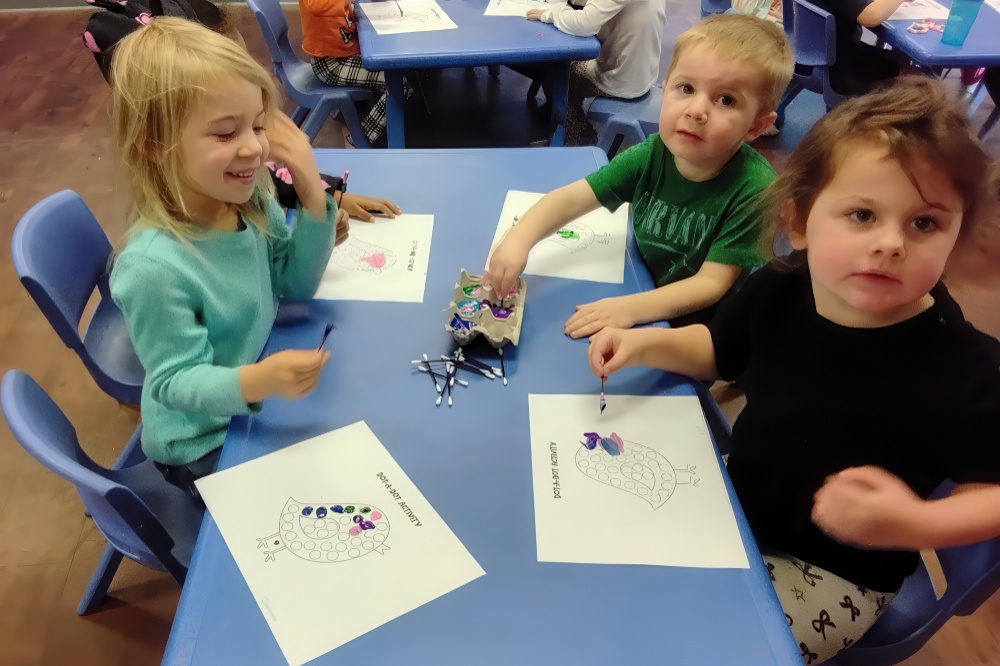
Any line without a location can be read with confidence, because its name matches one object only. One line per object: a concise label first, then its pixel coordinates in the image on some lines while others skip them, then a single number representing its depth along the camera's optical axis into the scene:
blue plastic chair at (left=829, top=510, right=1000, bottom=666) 0.77
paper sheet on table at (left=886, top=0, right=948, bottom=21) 2.41
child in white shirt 2.07
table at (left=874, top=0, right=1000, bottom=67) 2.13
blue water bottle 2.12
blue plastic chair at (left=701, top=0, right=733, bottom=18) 3.14
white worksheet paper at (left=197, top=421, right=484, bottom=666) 0.66
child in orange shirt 2.32
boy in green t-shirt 1.05
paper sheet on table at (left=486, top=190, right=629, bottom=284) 1.14
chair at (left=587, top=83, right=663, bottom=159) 2.23
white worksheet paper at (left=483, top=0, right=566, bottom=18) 2.24
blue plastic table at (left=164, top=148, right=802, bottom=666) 0.64
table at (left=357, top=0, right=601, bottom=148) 1.91
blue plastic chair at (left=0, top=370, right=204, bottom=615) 0.75
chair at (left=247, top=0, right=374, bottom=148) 2.38
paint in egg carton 0.96
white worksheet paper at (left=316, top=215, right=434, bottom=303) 1.07
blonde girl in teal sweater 0.81
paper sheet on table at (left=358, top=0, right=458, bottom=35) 2.11
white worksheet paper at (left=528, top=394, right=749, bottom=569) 0.73
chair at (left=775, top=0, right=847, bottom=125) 2.43
